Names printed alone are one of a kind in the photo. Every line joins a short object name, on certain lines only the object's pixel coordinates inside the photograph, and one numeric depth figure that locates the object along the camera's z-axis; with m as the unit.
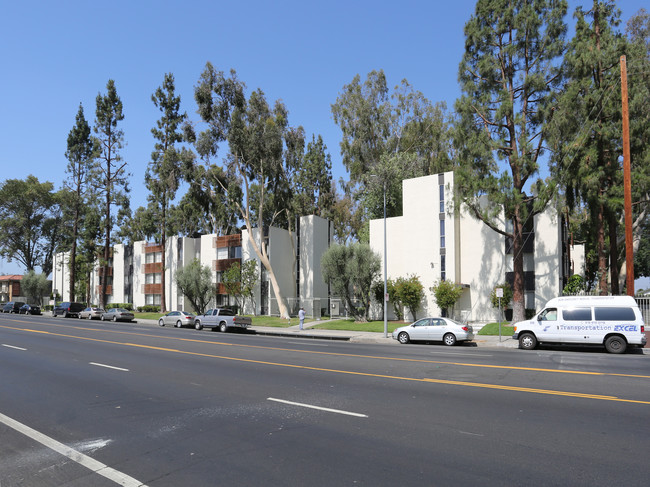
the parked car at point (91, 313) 48.59
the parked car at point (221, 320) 32.59
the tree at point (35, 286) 78.44
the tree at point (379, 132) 48.72
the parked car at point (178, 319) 37.06
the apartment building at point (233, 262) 45.47
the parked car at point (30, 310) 57.19
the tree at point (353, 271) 35.84
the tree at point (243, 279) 45.12
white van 17.94
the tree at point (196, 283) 48.06
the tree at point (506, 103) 27.08
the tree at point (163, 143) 50.25
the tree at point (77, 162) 62.81
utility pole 20.77
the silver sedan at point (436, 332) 22.17
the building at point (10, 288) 97.81
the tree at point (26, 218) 77.06
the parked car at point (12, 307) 60.34
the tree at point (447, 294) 32.31
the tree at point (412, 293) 33.88
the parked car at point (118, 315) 44.84
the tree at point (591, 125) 26.02
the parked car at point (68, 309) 52.40
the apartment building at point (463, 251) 31.27
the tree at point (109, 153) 57.47
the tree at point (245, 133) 39.84
